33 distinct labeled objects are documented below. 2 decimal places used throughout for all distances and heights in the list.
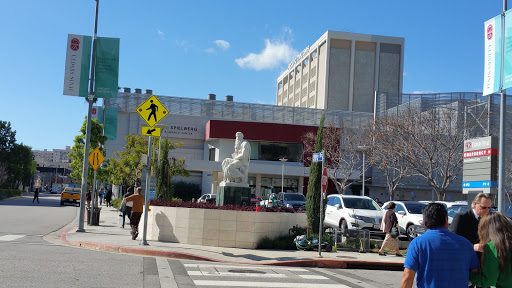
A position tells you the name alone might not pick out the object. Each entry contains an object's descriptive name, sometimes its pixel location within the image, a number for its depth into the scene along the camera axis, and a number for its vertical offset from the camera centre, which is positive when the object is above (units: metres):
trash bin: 22.12 -1.83
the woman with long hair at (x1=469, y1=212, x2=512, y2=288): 4.48 -0.58
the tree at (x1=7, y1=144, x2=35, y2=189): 72.19 +1.24
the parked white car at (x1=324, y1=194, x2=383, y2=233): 18.77 -0.99
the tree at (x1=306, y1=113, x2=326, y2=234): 16.81 -0.33
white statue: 18.58 +0.57
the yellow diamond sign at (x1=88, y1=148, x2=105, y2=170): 20.87 +0.68
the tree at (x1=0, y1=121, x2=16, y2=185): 70.25 +3.96
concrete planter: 15.35 -1.41
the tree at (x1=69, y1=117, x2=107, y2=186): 25.73 +1.66
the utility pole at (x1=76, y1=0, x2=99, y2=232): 18.27 +1.41
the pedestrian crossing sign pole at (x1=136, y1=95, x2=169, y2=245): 14.61 +1.82
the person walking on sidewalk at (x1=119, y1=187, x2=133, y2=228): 19.89 -1.35
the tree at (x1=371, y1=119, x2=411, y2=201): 38.13 +3.14
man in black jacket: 6.50 -0.36
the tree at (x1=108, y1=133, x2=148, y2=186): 42.56 +1.15
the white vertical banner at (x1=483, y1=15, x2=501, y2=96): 13.02 +3.64
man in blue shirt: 4.32 -0.60
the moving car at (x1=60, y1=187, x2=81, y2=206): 45.28 -2.03
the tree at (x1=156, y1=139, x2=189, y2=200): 28.00 -0.06
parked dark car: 25.67 -0.82
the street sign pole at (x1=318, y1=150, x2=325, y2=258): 14.00 -1.66
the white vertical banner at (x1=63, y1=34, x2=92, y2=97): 19.22 +4.22
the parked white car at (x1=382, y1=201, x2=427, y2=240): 19.16 -0.99
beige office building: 77.62 +18.51
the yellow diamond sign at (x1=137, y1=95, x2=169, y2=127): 14.63 +1.96
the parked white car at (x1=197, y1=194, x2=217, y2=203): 33.63 -1.21
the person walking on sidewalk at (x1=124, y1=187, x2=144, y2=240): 15.78 -1.08
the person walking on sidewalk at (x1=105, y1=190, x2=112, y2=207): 42.95 -1.86
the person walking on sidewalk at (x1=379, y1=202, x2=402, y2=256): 15.46 -1.24
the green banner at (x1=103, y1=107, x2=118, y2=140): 31.45 +3.36
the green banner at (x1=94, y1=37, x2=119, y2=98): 19.55 +4.25
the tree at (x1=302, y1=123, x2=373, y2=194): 43.16 +3.65
